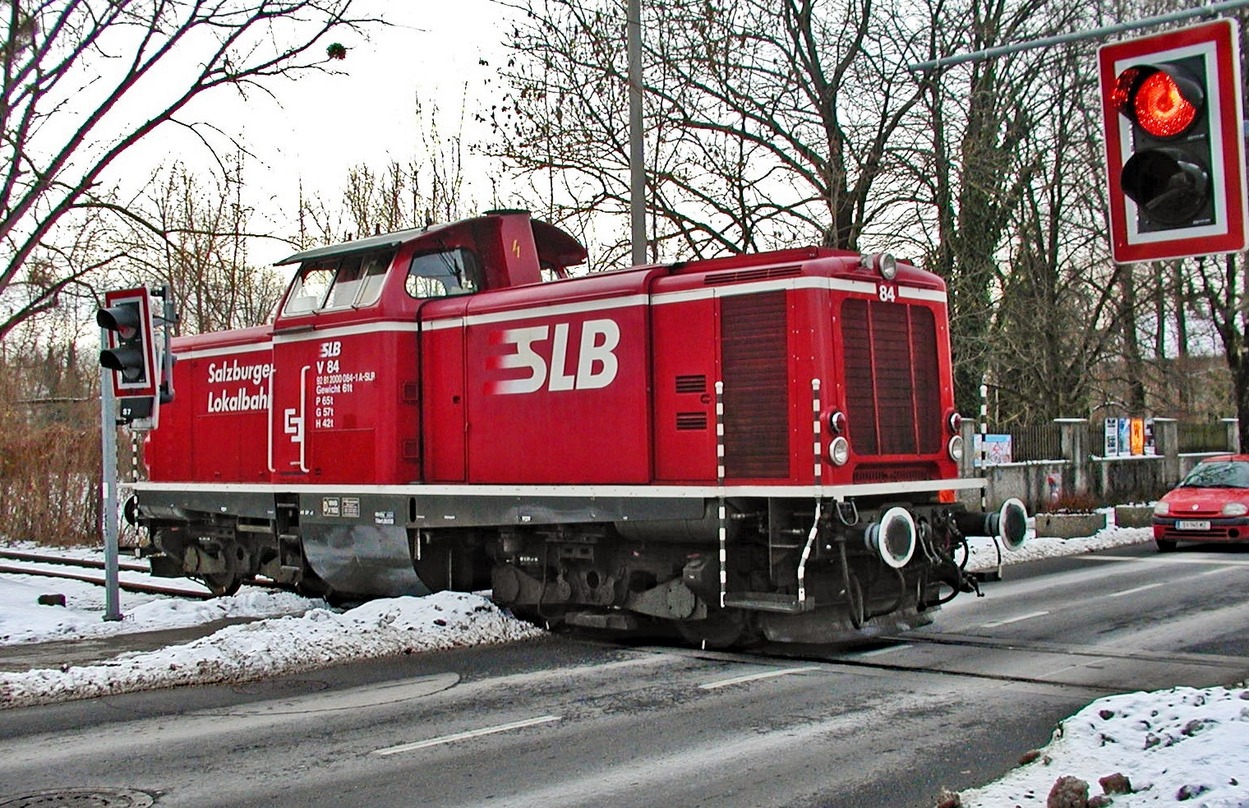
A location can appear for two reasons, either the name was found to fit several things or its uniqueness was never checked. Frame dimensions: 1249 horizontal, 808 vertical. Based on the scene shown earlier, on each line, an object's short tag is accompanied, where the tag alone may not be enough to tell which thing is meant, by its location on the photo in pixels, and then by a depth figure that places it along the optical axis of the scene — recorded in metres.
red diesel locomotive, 9.59
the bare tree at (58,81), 13.55
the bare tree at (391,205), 26.45
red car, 18.42
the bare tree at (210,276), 26.03
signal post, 11.64
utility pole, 13.62
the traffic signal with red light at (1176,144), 5.18
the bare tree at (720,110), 18.56
